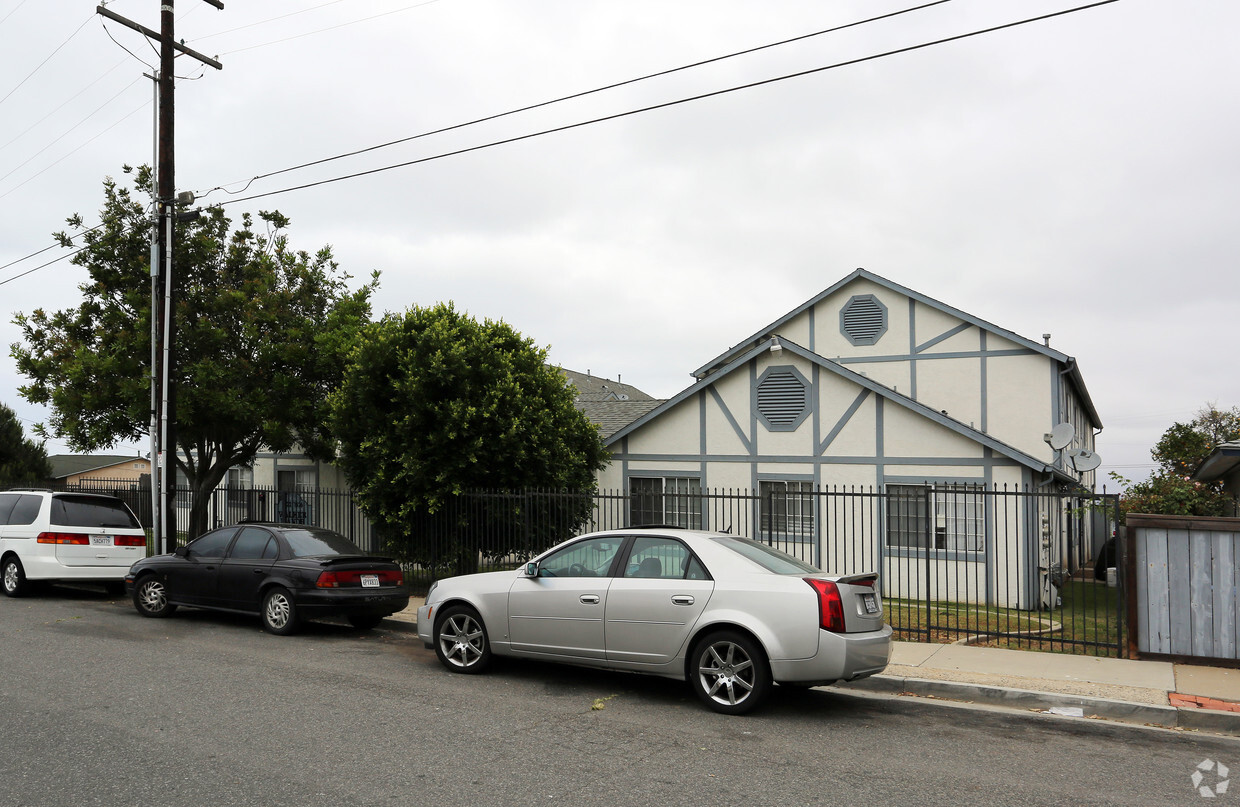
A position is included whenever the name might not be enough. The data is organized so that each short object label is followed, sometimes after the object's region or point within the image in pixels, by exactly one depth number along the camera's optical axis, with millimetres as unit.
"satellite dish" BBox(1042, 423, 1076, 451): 16469
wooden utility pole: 15172
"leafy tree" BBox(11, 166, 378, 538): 17875
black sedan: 10633
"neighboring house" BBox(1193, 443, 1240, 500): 10945
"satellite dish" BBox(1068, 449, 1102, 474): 16875
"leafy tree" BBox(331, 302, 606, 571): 14148
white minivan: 13602
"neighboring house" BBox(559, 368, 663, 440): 21266
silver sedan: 6938
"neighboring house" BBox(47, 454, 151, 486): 46812
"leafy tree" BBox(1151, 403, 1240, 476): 31828
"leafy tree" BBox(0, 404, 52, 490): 31625
